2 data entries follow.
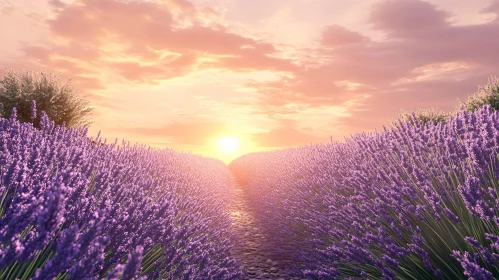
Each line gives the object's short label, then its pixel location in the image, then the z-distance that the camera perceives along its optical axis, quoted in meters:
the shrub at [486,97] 11.29
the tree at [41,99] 8.21
